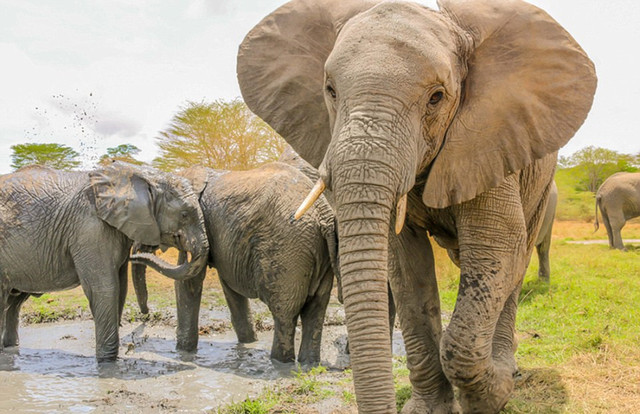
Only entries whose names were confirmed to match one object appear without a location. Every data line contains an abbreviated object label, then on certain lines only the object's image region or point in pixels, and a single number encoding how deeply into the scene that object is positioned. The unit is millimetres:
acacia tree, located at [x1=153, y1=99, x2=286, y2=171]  14930
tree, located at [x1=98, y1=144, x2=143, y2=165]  20966
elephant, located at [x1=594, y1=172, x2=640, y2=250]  17703
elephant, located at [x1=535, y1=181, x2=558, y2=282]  10844
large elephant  2717
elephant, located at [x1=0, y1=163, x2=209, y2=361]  6465
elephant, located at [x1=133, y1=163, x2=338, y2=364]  6242
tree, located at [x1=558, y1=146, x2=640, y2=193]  45562
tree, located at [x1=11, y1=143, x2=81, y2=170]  23469
